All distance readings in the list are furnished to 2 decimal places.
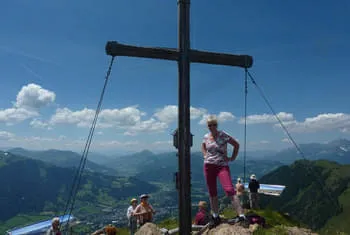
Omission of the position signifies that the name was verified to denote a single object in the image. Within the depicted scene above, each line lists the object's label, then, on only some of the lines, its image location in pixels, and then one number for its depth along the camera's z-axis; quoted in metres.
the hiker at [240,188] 15.73
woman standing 7.15
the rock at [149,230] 9.28
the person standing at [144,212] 12.24
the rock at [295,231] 8.22
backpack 8.34
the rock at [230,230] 6.84
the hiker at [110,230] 12.72
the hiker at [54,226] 11.66
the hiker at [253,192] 17.77
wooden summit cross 7.82
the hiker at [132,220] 12.45
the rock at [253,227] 7.51
